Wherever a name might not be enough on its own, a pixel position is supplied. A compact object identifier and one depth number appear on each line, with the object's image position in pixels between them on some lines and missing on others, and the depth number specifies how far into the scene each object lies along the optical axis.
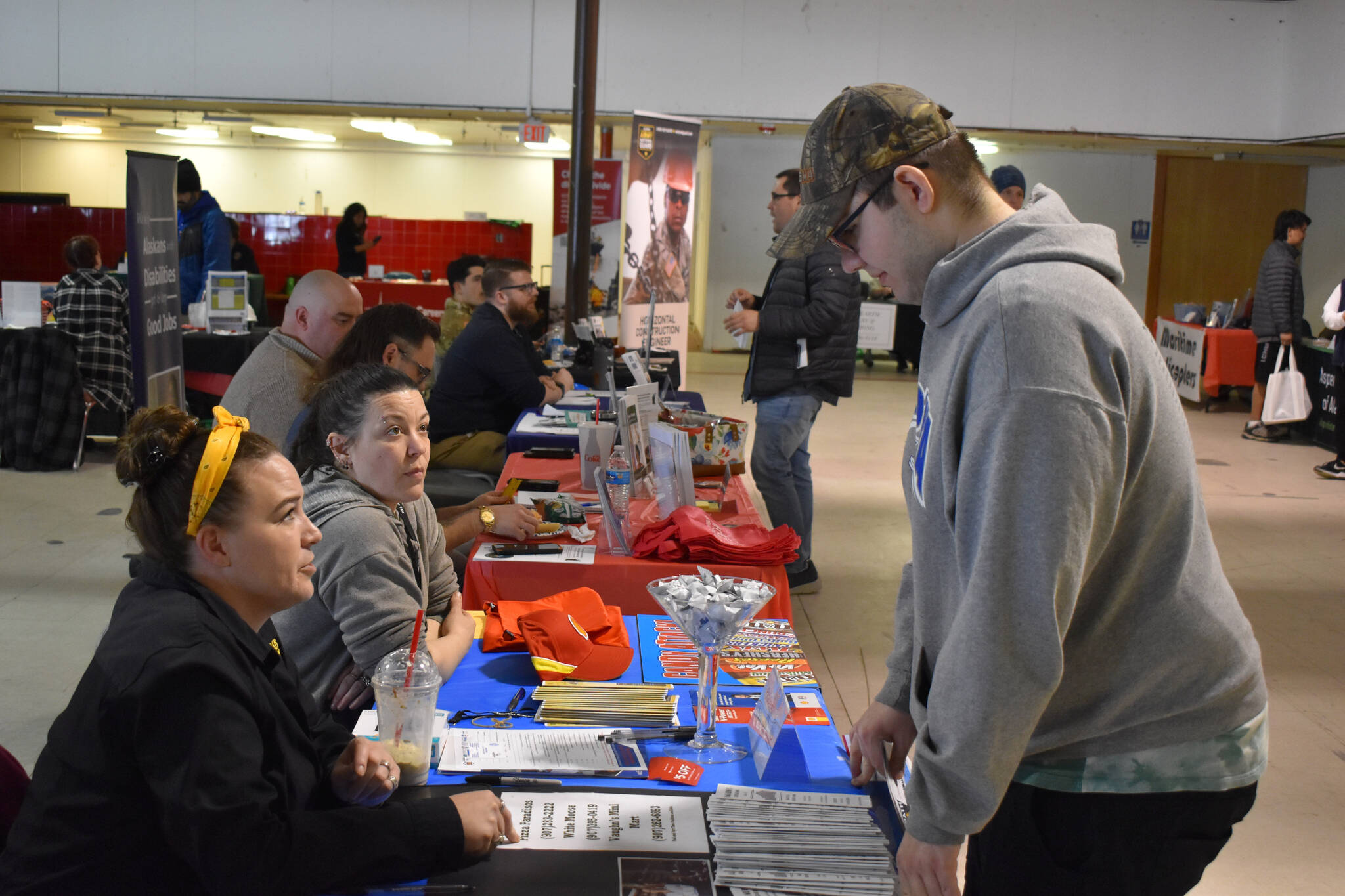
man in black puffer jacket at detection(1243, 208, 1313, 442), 8.12
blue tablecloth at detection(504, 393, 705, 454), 4.41
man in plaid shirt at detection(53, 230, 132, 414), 6.48
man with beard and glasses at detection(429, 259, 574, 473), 4.95
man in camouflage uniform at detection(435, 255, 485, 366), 6.68
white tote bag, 8.27
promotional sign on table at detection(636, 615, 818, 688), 2.04
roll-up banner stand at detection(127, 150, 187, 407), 3.91
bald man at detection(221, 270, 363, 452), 3.40
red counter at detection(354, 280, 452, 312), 12.07
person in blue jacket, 7.71
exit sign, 9.53
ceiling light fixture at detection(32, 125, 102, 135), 15.59
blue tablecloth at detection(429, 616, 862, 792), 1.61
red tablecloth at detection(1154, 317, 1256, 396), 9.48
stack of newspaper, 1.35
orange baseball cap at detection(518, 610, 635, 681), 2.00
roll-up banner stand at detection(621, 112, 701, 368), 8.11
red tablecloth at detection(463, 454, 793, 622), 2.69
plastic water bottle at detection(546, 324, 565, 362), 7.18
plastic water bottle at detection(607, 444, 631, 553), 3.02
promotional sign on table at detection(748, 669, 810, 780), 1.55
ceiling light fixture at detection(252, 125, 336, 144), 14.16
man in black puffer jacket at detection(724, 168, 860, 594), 4.46
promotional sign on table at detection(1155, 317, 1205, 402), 8.11
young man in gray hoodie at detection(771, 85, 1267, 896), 1.05
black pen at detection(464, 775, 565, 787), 1.58
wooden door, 12.74
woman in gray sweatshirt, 2.00
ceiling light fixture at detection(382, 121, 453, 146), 12.91
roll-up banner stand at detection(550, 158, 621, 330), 9.09
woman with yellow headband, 1.26
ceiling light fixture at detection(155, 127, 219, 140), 15.15
